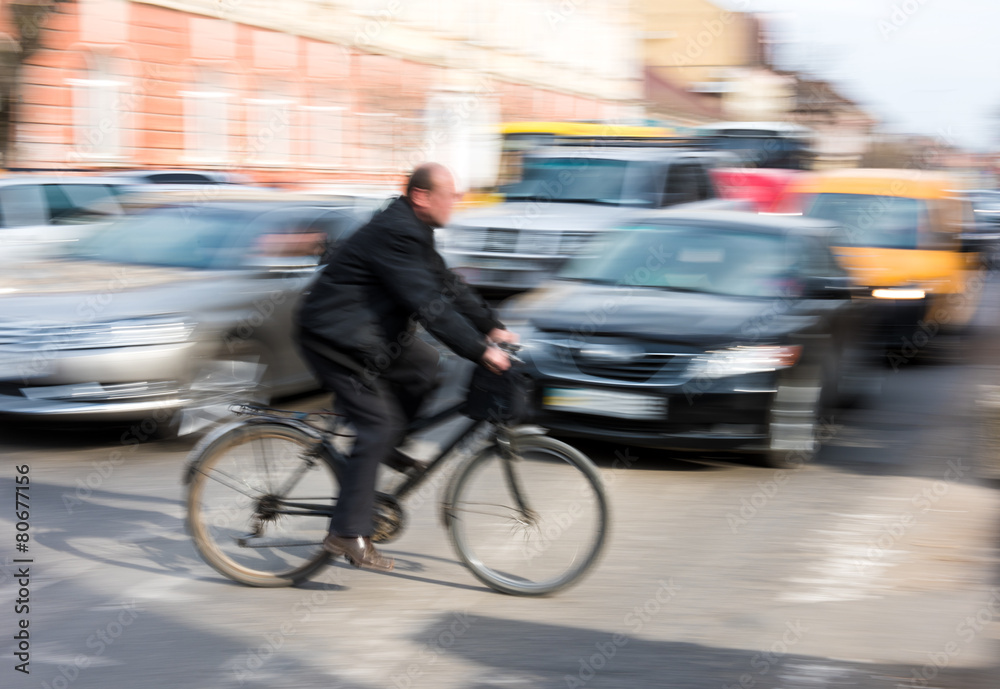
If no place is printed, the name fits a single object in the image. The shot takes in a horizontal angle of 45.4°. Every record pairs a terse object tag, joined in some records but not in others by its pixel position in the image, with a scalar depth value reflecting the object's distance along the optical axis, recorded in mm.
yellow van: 11555
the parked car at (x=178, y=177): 17442
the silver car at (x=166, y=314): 7355
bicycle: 5043
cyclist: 4750
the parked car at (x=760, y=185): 17550
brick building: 21766
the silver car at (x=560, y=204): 13164
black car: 7168
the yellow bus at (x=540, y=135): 15586
